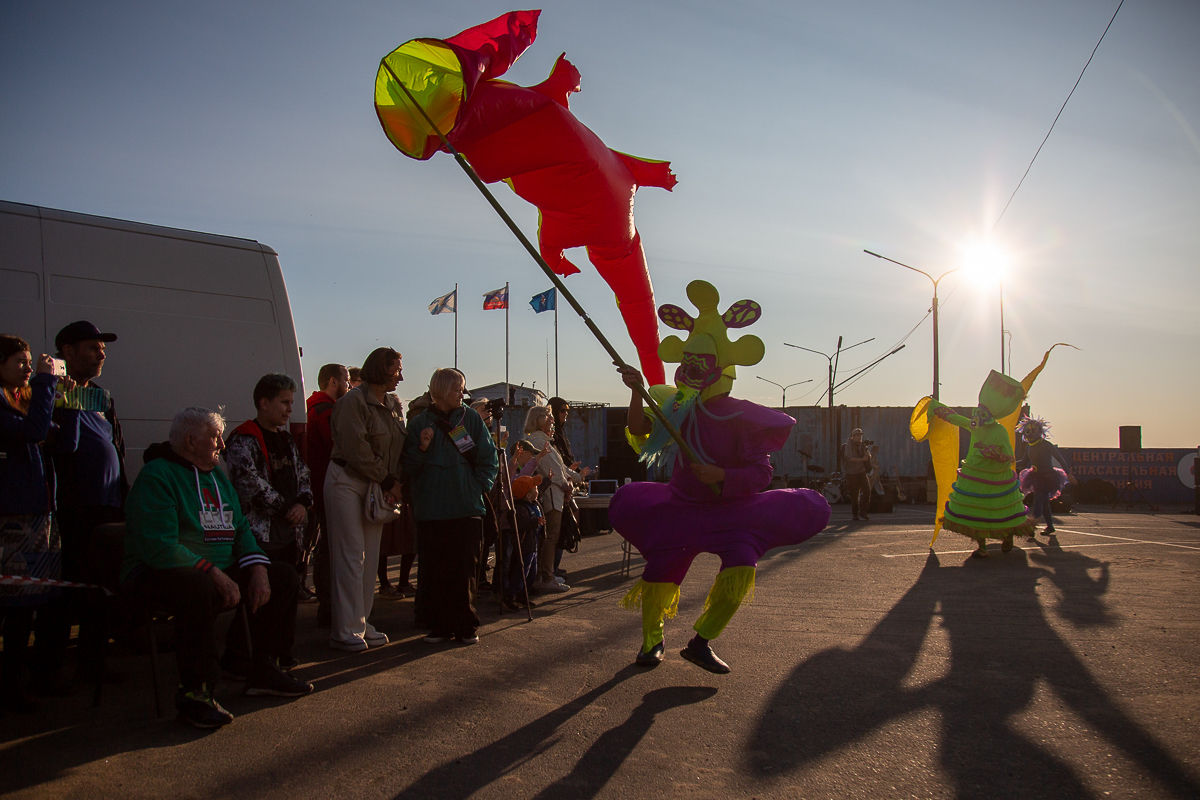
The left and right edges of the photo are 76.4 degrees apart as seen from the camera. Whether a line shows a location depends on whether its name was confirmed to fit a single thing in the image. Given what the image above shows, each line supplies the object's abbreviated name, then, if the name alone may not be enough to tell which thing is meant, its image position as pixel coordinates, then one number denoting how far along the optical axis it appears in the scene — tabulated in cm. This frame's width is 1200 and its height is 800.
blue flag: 2755
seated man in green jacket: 357
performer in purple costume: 434
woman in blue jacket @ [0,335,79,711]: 380
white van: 518
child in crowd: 643
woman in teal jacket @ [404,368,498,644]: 519
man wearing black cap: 431
